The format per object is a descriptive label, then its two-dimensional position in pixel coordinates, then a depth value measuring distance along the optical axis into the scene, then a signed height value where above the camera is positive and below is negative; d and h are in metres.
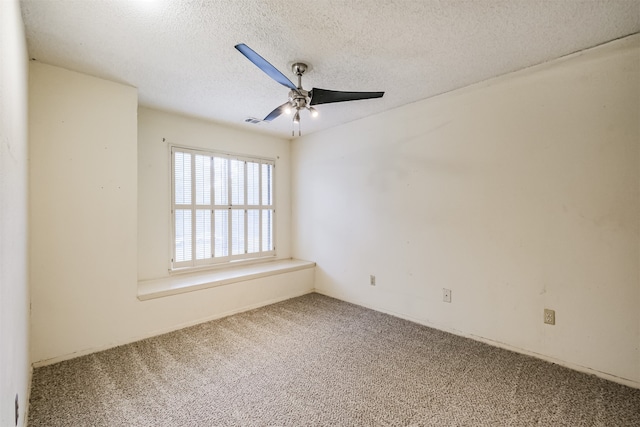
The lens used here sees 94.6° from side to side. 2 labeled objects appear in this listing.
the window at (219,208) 3.69 +0.06
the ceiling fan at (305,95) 2.12 +0.90
